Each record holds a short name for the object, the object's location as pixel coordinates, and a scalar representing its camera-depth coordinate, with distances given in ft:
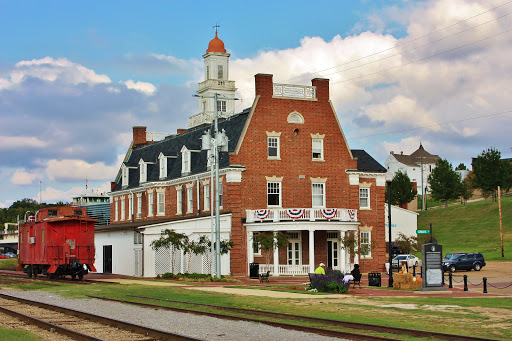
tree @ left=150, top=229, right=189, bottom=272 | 150.61
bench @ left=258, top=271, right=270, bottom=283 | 136.46
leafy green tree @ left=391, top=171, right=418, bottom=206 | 353.92
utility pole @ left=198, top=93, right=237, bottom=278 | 139.44
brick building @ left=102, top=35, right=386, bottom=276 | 162.30
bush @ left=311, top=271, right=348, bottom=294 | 103.14
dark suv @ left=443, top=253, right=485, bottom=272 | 179.32
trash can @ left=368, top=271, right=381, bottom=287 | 121.80
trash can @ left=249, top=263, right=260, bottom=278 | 153.99
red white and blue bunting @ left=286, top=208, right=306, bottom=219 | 160.66
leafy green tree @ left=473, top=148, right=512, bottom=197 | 322.14
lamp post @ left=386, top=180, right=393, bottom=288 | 121.08
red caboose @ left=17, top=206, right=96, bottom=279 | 133.28
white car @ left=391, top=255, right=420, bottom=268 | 206.70
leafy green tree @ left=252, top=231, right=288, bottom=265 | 154.71
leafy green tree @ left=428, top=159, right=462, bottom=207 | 348.59
